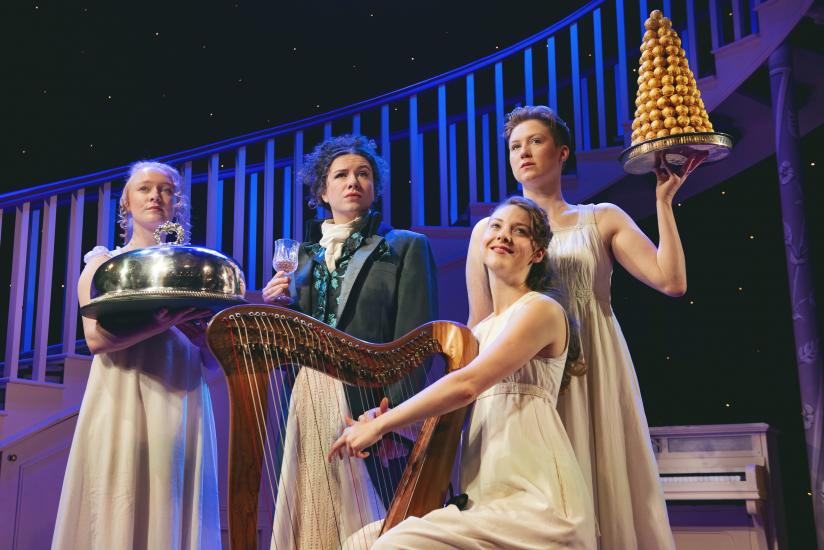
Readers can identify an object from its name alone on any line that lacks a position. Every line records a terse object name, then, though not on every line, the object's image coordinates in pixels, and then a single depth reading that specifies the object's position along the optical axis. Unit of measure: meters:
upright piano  3.92
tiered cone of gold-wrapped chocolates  2.14
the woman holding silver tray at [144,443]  2.45
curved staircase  3.91
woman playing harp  1.73
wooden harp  1.67
